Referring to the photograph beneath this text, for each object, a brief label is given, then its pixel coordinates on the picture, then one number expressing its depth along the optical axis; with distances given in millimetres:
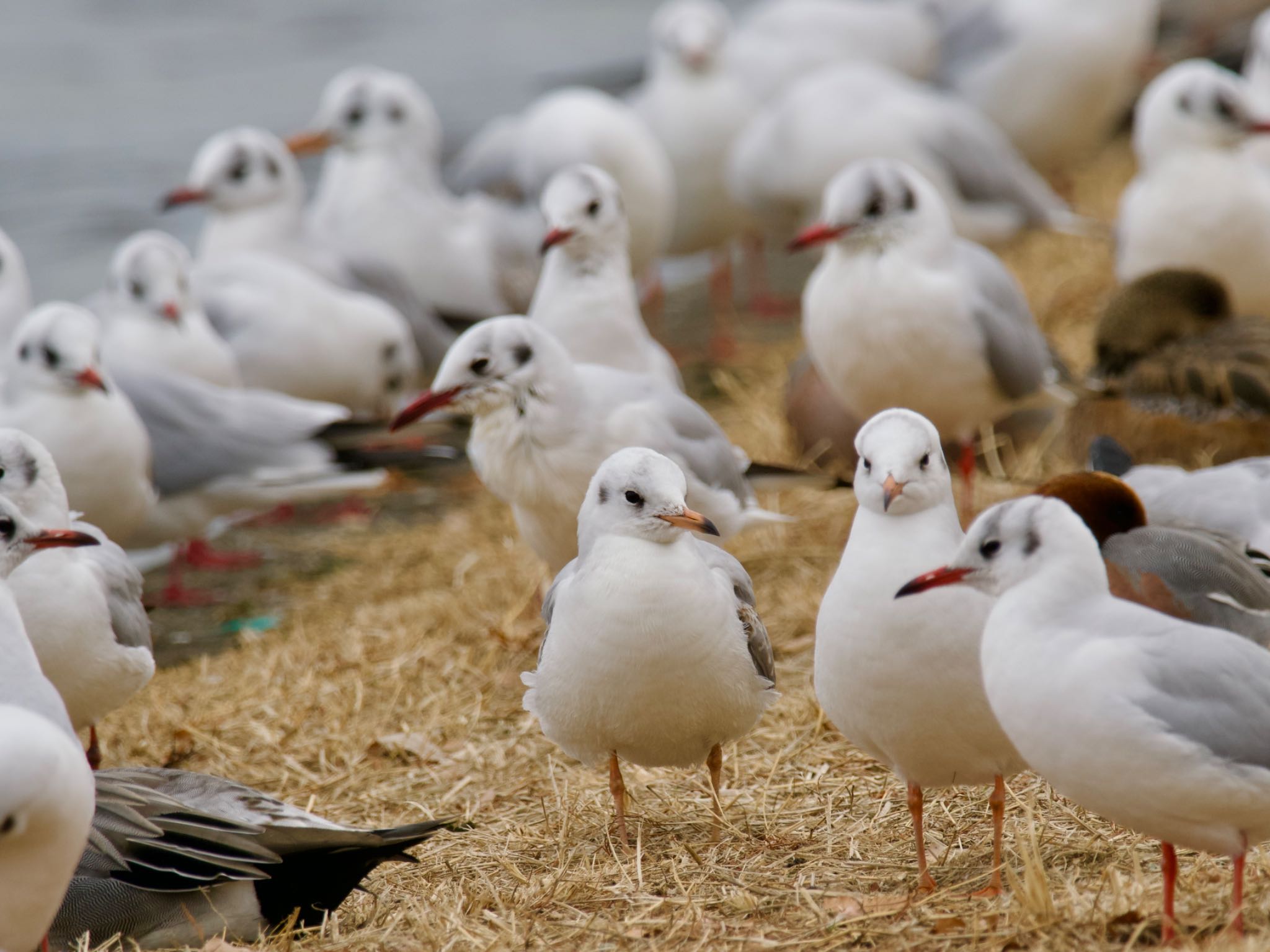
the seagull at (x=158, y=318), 12672
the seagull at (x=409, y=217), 16500
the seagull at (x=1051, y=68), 18734
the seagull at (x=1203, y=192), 13234
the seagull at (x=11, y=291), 13039
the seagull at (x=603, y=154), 15906
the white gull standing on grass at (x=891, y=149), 15375
